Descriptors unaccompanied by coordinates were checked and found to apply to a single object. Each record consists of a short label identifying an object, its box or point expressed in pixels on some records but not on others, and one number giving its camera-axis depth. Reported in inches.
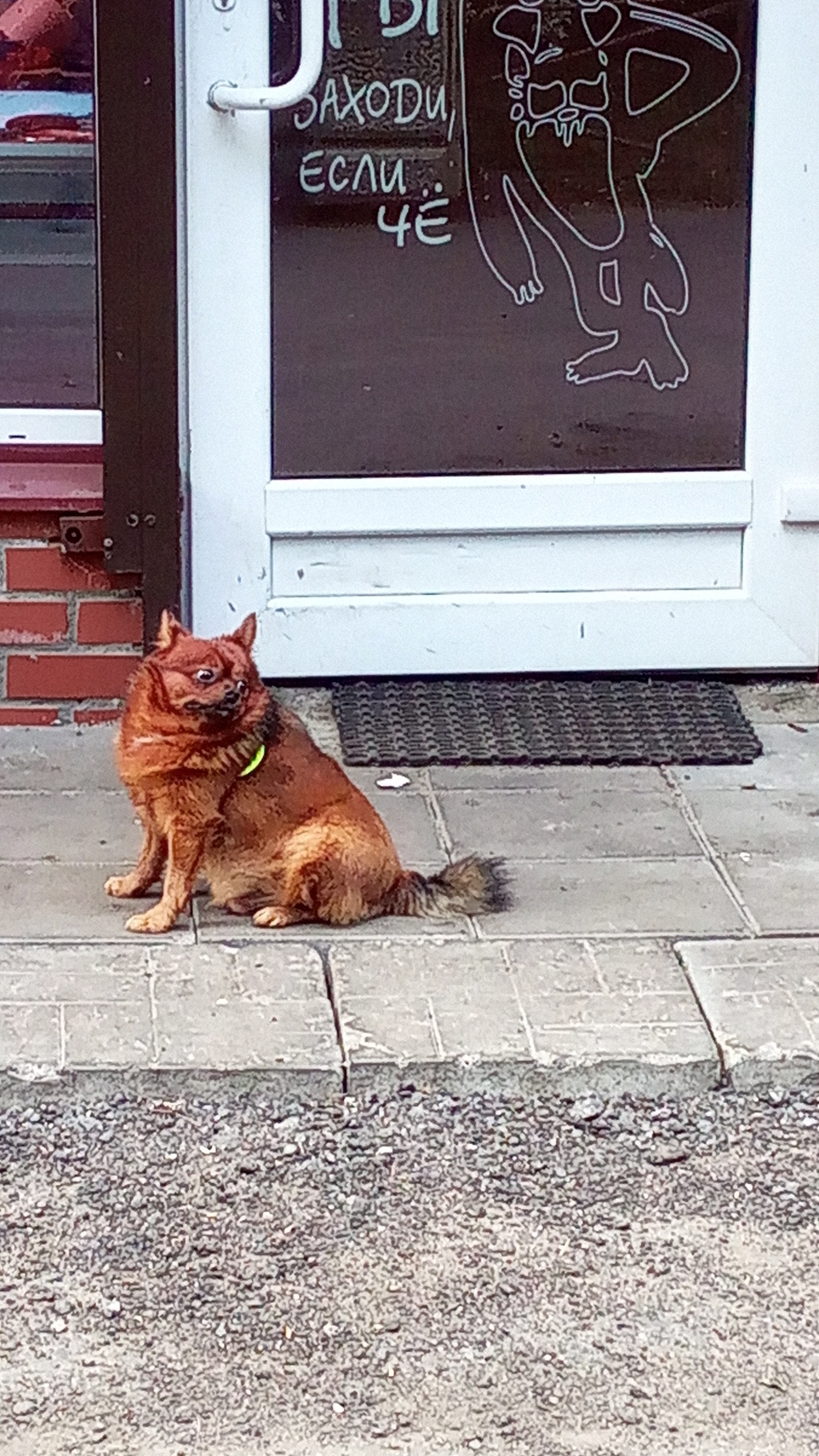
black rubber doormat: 211.8
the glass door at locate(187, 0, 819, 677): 215.3
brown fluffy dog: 166.7
